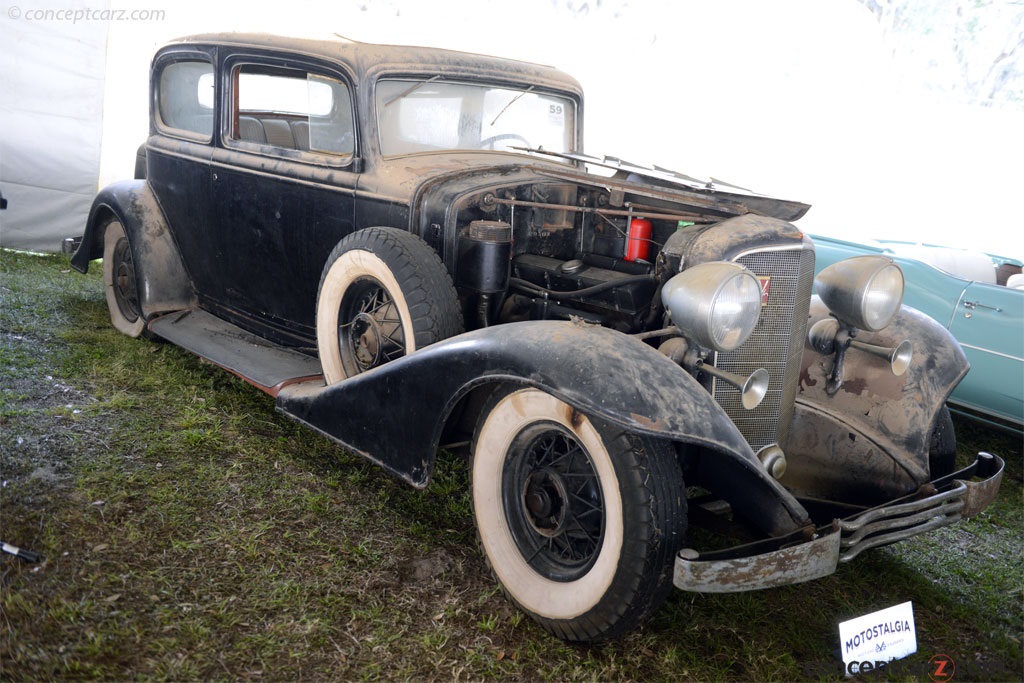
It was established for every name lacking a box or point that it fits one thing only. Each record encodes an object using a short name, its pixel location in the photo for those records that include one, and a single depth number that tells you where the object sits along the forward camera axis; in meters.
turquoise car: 3.83
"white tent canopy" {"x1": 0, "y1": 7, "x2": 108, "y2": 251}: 5.81
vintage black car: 1.98
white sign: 2.15
